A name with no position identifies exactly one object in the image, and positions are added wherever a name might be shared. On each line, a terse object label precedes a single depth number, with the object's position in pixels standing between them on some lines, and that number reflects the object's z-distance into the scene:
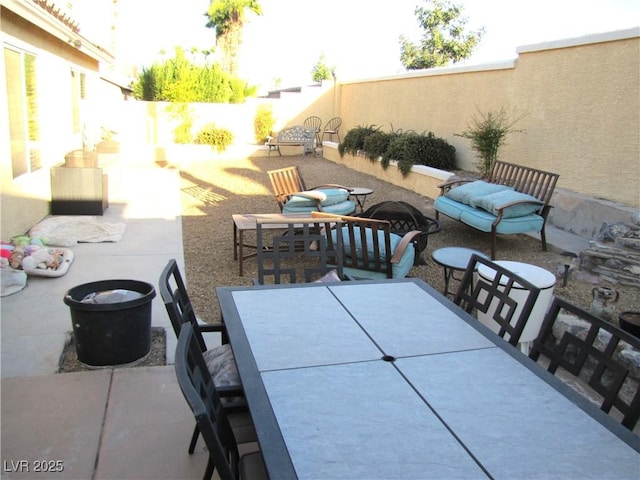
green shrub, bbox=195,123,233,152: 14.88
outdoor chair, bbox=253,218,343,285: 3.39
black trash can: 3.18
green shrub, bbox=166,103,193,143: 15.48
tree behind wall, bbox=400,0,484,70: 21.34
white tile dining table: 1.42
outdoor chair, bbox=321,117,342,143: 17.62
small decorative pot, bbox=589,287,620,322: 3.99
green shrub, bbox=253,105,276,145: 16.67
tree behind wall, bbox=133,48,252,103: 16.14
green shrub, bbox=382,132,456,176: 10.23
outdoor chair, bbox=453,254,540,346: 2.38
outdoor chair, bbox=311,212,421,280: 4.29
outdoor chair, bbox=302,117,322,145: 17.50
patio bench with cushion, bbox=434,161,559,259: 6.11
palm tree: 21.47
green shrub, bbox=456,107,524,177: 8.55
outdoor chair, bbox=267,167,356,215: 6.34
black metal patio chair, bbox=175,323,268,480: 1.41
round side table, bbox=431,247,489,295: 4.17
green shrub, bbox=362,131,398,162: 11.62
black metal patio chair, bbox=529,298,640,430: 1.86
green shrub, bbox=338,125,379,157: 12.91
